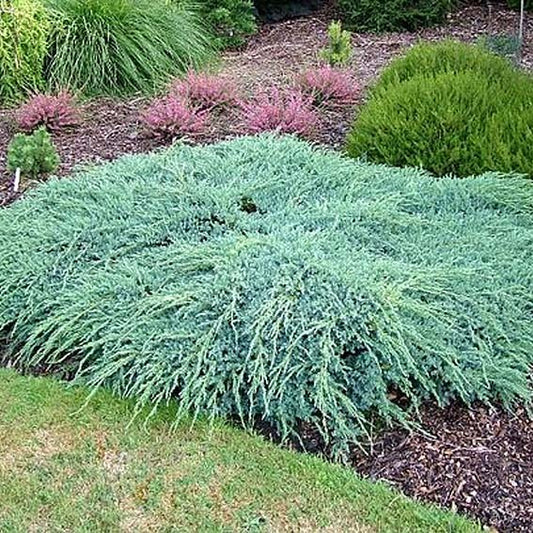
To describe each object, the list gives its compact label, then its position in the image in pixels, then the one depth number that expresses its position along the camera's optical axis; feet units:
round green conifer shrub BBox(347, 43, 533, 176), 14.76
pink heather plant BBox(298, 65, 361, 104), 19.25
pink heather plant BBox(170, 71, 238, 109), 18.92
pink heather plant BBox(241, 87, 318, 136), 17.35
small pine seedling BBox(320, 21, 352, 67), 21.65
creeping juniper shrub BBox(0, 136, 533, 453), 9.78
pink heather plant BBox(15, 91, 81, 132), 17.88
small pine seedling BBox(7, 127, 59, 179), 15.21
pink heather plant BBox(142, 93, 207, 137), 17.46
